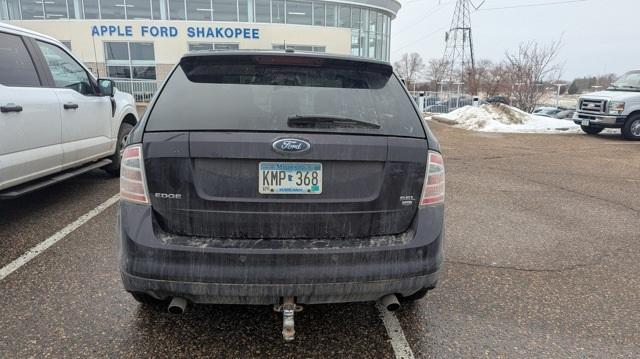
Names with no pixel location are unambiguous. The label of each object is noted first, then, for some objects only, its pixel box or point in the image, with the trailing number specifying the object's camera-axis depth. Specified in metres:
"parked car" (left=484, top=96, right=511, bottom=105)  18.08
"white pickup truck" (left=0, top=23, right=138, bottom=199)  3.86
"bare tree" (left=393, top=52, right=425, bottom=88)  57.59
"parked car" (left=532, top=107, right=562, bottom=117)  25.92
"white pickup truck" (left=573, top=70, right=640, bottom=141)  12.32
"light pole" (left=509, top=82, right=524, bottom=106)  22.17
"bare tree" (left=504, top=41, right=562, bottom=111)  21.19
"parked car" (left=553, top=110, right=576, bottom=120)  24.57
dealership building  27.30
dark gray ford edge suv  2.08
